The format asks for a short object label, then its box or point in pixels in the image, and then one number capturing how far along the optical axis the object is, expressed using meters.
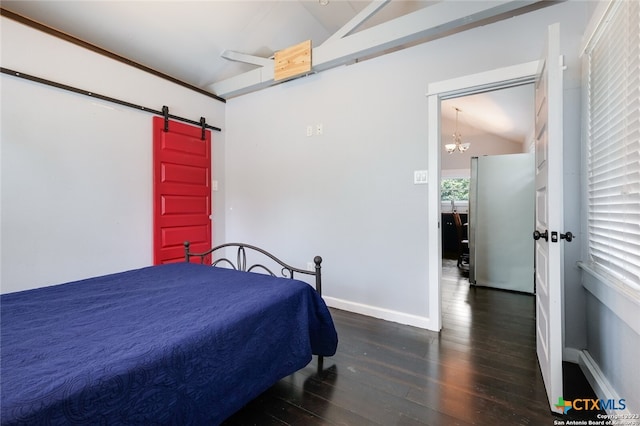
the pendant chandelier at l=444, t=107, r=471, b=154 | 5.46
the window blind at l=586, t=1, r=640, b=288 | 1.24
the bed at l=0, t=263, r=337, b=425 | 0.78
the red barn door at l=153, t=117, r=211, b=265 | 3.01
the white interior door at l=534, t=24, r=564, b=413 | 1.42
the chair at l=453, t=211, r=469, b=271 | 4.84
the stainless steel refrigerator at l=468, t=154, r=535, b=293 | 3.48
